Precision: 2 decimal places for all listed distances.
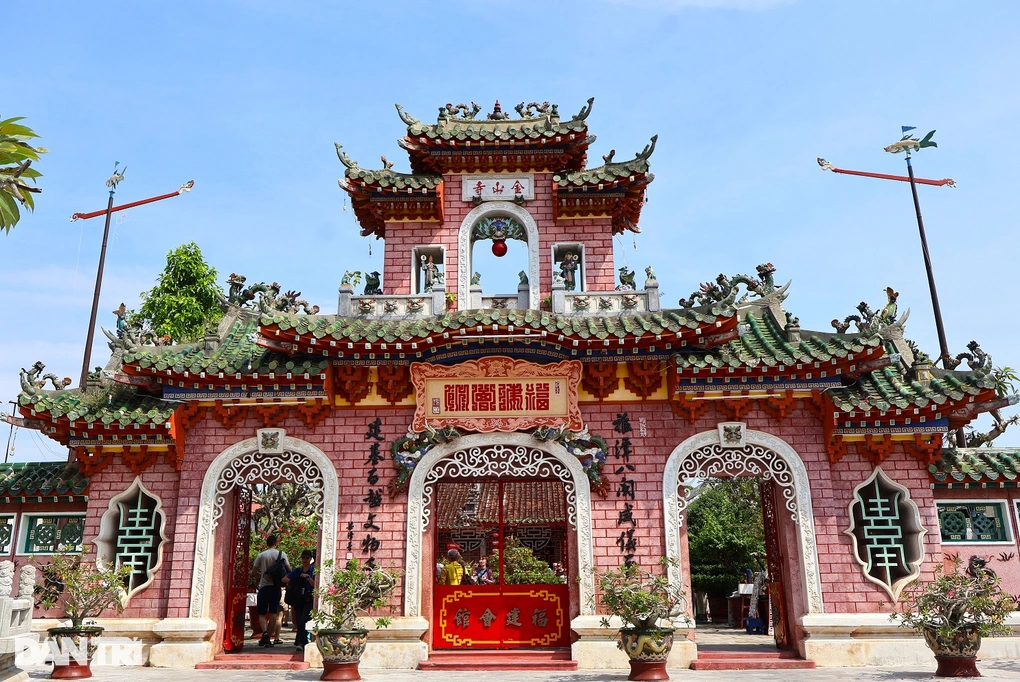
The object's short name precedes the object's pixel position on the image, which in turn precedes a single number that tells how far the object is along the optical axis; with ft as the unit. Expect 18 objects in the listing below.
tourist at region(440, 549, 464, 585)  41.21
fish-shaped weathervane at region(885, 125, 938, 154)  74.79
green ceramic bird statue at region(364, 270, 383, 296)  42.27
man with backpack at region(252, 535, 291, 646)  42.68
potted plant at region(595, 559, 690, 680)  30.01
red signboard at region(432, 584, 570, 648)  37.40
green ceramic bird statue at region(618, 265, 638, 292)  41.92
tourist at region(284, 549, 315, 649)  39.15
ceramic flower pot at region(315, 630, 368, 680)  30.89
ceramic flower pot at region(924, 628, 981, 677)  29.63
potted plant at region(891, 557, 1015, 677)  29.53
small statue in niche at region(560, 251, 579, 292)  43.07
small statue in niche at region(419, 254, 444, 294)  43.11
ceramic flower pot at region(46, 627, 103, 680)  31.24
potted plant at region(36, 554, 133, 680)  31.40
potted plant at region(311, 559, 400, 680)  30.91
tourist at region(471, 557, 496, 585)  42.42
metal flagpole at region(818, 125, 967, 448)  67.77
